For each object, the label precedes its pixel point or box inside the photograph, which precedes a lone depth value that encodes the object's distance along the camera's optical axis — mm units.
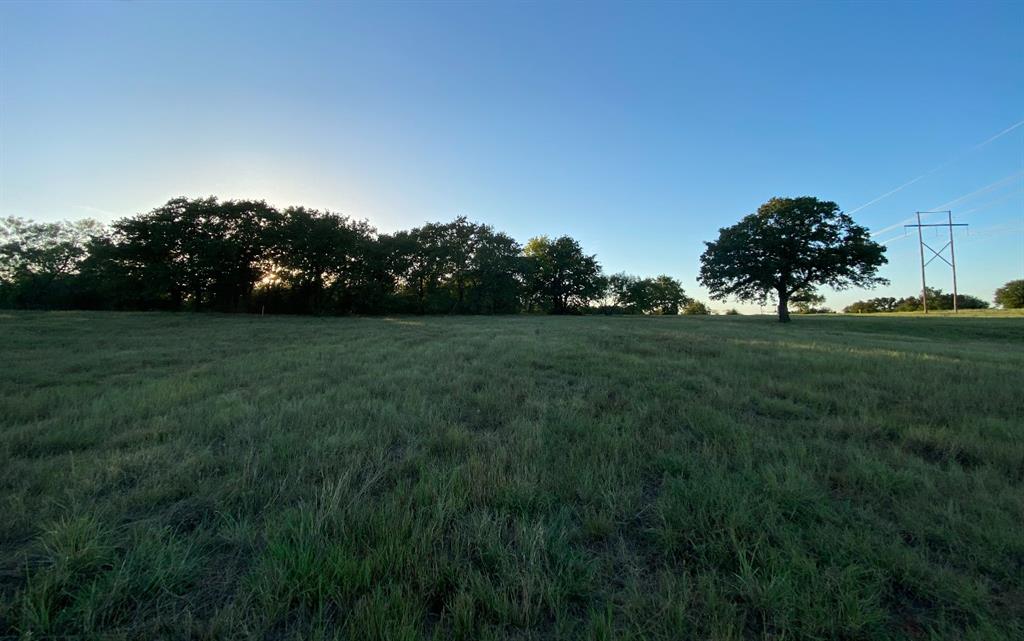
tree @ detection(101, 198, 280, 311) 29672
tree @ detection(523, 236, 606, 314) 56625
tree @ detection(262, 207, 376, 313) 34562
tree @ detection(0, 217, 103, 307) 41406
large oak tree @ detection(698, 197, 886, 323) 29500
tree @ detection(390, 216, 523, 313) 44219
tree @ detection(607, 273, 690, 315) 63838
